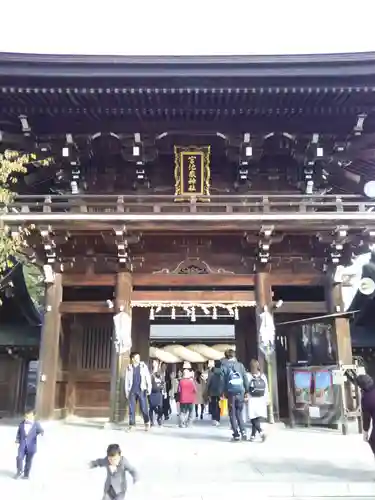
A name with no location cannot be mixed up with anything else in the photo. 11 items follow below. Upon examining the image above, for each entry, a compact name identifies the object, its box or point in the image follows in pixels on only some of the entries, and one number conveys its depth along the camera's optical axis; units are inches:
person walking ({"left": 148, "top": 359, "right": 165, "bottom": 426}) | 458.3
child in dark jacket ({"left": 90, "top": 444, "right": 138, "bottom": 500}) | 187.0
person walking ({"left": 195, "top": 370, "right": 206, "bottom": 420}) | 574.2
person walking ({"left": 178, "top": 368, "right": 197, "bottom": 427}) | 431.2
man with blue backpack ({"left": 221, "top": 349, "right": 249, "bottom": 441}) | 341.7
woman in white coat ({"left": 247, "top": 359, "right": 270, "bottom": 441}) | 340.5
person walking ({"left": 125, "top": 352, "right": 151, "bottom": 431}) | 393.7
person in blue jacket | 254.4
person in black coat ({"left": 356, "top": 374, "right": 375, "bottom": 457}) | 228.7
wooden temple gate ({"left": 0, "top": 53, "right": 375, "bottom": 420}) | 423.8
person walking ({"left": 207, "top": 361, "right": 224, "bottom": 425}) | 452.4
